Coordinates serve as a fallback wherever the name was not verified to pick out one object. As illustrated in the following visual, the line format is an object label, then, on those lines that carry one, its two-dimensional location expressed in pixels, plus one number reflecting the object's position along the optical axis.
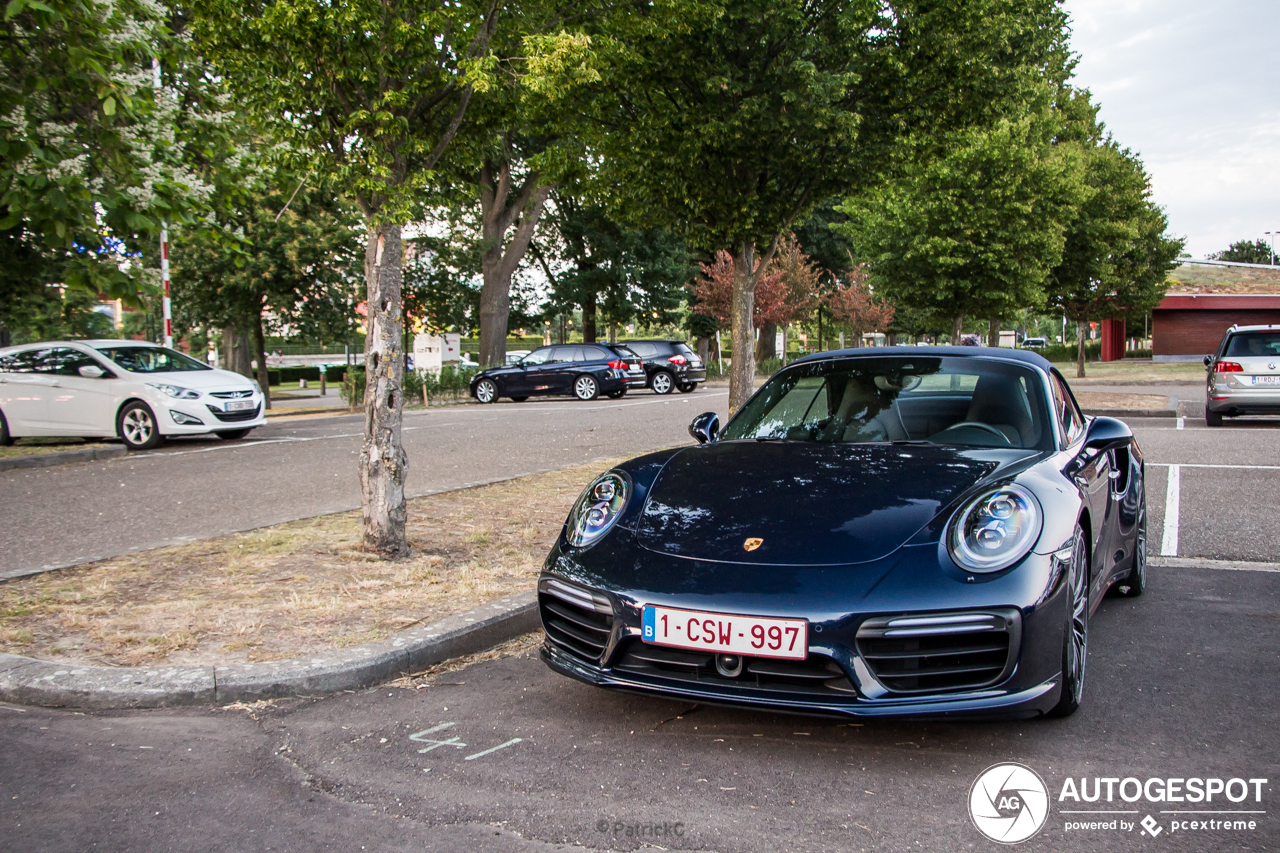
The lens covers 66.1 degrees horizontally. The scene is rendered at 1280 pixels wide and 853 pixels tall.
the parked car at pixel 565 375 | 26.05
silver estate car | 14.96
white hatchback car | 12.98
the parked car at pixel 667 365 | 28.02
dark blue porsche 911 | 2.88
